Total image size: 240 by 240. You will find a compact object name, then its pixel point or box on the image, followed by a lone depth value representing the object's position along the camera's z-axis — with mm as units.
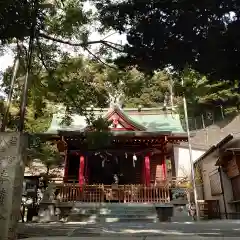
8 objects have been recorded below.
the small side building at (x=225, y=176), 14664
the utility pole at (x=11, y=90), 6148
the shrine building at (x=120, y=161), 13188
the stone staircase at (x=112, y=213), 11391
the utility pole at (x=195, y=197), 14378
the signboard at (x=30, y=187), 12258
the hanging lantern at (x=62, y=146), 15216
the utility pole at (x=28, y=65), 5311
